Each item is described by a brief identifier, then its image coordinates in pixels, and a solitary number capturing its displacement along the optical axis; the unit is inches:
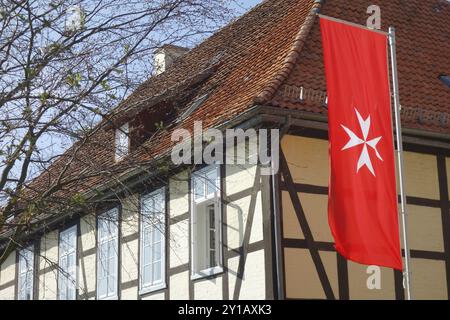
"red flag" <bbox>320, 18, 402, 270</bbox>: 457.7
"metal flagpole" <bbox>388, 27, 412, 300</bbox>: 450.3
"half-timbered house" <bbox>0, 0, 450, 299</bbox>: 547.2
